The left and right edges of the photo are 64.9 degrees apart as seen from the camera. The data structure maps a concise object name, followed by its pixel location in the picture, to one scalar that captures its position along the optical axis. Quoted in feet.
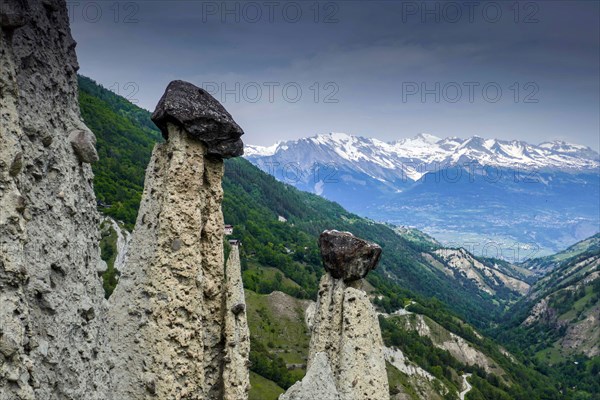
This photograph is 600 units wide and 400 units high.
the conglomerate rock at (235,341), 47.01
